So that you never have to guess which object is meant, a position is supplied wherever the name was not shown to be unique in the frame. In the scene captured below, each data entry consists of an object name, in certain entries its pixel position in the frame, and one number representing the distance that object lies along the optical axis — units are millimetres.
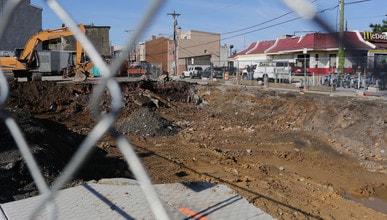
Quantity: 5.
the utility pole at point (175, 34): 49325
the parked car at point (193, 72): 47281
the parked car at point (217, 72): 38719
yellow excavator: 25080
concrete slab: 4234
